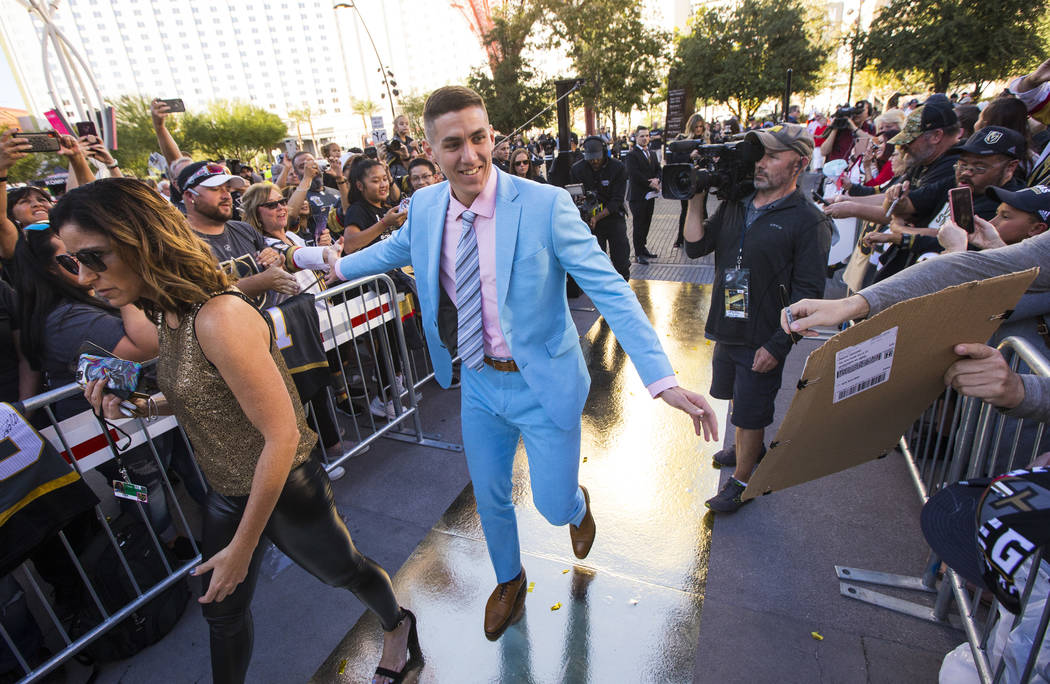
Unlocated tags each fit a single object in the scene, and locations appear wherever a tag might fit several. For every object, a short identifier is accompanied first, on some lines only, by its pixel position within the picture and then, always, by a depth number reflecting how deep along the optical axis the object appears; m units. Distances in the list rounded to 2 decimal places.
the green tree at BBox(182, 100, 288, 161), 55.62
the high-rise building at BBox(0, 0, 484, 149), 123.25
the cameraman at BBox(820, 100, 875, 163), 9.80
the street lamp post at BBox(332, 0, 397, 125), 23.20
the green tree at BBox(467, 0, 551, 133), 26.88
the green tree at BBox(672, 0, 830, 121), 26.45
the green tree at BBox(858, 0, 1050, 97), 20.83
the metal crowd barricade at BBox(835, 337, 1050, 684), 1.75
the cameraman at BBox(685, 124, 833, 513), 2.82
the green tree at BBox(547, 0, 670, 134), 22.73
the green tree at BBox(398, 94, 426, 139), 73.36
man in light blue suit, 2.01
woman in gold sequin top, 1.60
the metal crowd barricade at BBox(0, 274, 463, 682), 2.46
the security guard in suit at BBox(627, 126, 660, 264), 8.60
